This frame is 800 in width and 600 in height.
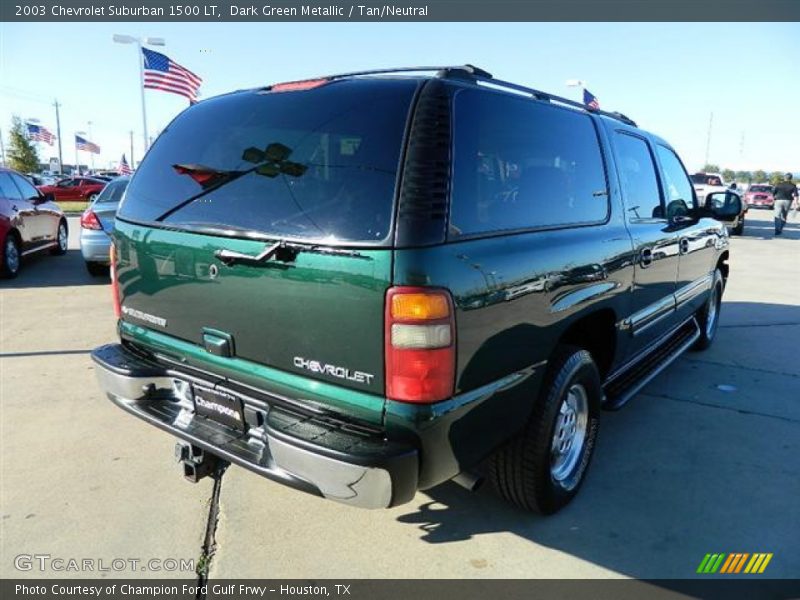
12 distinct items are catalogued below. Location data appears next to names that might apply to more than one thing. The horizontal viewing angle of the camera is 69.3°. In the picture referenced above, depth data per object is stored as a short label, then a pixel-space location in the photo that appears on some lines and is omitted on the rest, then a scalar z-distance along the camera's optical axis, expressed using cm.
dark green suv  201
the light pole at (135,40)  1683
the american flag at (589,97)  1845
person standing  1880
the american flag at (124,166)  3169
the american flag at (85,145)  4588
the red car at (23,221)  855
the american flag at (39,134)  3725
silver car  799
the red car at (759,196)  3581
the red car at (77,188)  2919
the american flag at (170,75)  1567
